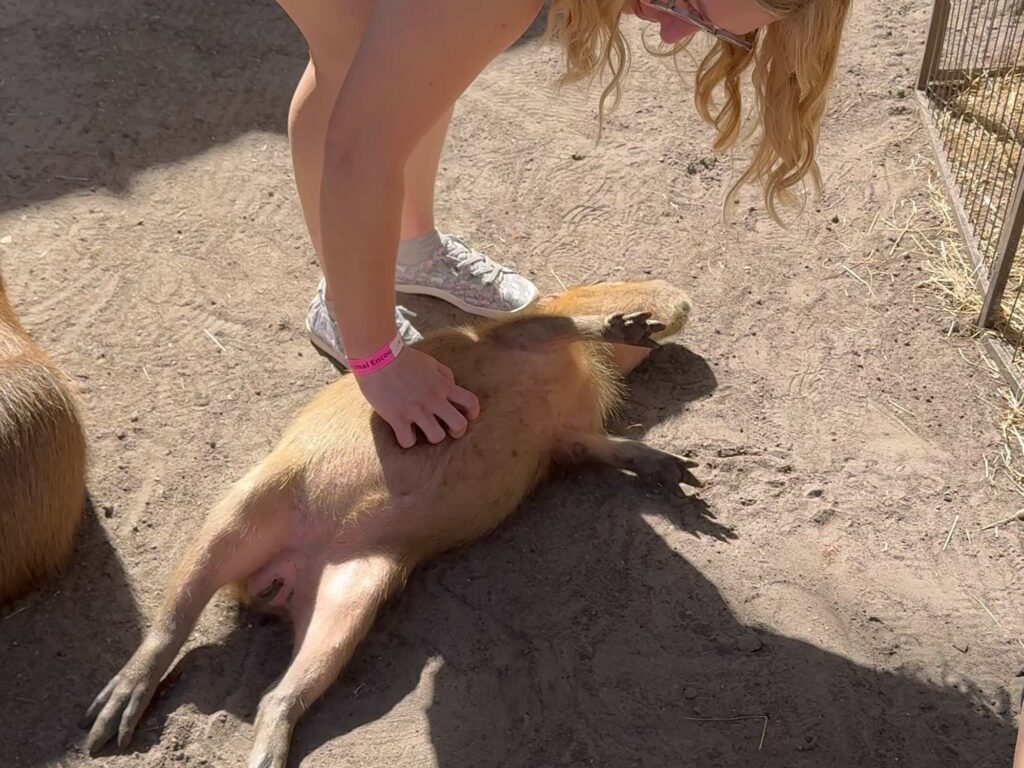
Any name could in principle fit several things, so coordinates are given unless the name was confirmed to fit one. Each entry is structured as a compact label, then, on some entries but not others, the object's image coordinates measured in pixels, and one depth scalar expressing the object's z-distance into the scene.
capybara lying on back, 2.41
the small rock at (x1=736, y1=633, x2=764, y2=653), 2.50
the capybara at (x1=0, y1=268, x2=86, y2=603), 2.48
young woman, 1.91
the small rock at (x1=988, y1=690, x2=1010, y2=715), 2.38
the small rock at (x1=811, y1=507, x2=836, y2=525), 2.81
